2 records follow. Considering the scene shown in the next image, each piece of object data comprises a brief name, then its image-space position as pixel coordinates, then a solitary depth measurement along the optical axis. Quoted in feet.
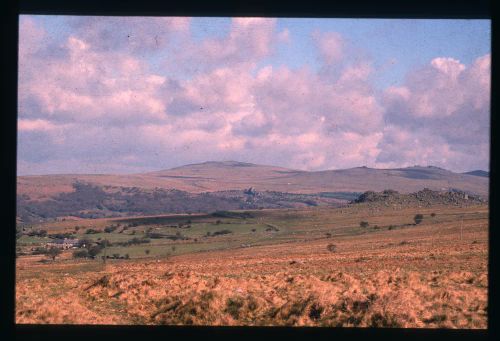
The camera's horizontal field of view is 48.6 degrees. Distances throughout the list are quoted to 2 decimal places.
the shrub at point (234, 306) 33.50
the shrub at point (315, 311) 31.84
